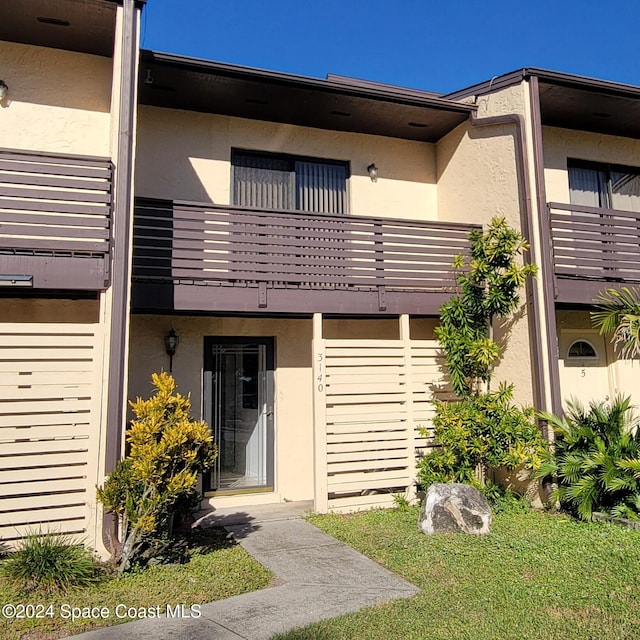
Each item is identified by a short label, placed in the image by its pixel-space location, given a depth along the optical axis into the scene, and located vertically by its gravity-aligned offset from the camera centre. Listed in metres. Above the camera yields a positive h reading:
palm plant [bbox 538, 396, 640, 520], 6.35 -1.14
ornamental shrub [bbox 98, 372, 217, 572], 4.92 -0.89
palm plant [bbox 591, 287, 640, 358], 7.02 +0.86
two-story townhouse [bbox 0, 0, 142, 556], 5.41 +0.84
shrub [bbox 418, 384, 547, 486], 6.89 -0.86
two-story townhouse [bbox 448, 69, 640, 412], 7.59 +2.85
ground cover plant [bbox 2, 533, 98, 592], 4.59 -1.66
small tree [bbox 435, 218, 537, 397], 7.24 +1.04
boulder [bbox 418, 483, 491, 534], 6.02 -1.59
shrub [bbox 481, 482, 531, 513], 7.00 -1.73
